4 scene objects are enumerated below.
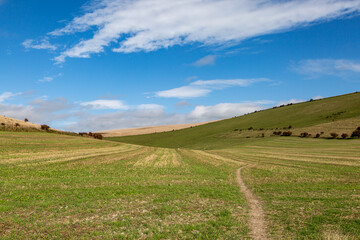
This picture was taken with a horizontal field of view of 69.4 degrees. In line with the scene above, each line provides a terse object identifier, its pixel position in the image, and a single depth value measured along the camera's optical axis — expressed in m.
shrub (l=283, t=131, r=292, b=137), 93.39
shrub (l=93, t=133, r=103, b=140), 90.08
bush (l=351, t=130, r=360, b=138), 75.38
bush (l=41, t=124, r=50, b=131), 68.72
